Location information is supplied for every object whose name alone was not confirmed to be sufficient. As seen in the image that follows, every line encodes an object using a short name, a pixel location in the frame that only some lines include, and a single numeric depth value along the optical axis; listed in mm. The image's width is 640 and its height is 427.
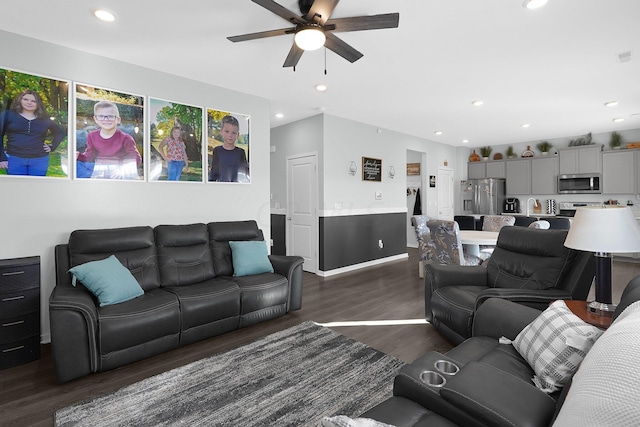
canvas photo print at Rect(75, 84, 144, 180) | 3131
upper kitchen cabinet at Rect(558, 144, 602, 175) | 6754
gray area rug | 1878
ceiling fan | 2156
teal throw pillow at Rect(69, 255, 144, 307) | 2523
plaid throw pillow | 1385
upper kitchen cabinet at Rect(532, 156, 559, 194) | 7359
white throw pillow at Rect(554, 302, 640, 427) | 664
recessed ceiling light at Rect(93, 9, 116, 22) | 2471
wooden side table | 1743
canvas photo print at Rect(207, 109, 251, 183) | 4031
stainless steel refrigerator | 7996
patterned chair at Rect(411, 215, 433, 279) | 4512
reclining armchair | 2422
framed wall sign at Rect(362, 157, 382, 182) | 5957
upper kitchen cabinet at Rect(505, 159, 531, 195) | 7742
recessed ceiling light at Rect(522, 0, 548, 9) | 2312
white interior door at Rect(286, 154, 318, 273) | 5473
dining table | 4121
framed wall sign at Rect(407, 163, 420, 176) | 7939
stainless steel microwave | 6809
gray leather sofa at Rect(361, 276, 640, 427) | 715
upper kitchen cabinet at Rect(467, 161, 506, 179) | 8172
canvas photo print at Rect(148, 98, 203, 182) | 3592
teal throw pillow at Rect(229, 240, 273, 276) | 3484
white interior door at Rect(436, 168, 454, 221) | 8117
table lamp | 1815
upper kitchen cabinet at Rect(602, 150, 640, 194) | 6340
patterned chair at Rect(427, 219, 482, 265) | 4051
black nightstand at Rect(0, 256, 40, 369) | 2447
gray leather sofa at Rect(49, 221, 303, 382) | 2260
